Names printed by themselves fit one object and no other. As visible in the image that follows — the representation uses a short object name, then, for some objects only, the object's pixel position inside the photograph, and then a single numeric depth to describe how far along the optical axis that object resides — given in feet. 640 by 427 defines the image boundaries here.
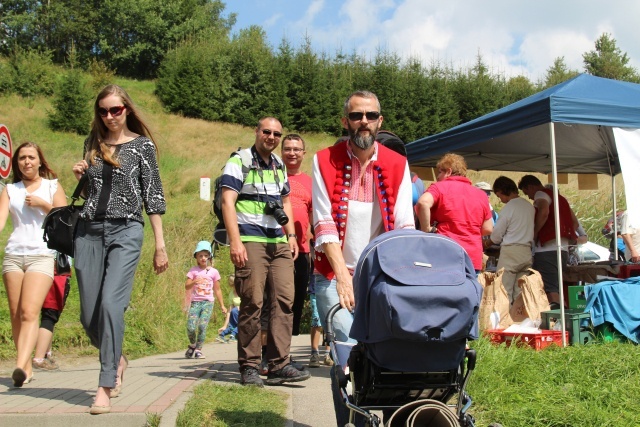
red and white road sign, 34.76
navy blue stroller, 10.41
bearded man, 13.78
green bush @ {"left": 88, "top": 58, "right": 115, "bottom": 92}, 168.83
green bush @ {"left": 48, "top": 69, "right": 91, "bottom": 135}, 130.52
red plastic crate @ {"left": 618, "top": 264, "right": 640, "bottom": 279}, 30.37
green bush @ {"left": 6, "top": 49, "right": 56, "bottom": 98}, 160.66
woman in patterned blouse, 15.74
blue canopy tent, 25.68
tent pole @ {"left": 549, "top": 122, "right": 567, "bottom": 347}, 24.69
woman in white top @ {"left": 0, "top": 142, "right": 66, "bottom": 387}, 19.57
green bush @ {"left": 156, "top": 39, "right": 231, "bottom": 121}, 155.84
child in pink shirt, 28.04
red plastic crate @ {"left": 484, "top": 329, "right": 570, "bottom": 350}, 24.48
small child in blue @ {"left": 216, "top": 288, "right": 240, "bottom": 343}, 36.40
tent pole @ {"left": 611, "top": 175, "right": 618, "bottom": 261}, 39.74
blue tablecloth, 24.47
